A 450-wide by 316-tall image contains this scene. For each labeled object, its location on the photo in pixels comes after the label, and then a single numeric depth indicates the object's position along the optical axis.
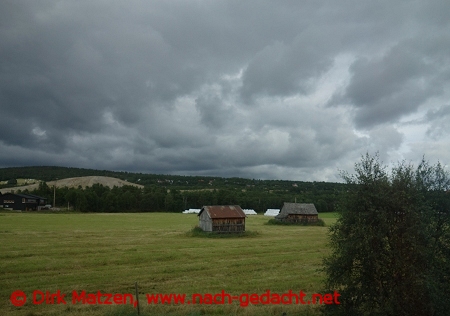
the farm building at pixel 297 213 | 77.62
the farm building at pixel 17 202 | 104.88
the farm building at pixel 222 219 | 53.31
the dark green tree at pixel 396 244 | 13.38
